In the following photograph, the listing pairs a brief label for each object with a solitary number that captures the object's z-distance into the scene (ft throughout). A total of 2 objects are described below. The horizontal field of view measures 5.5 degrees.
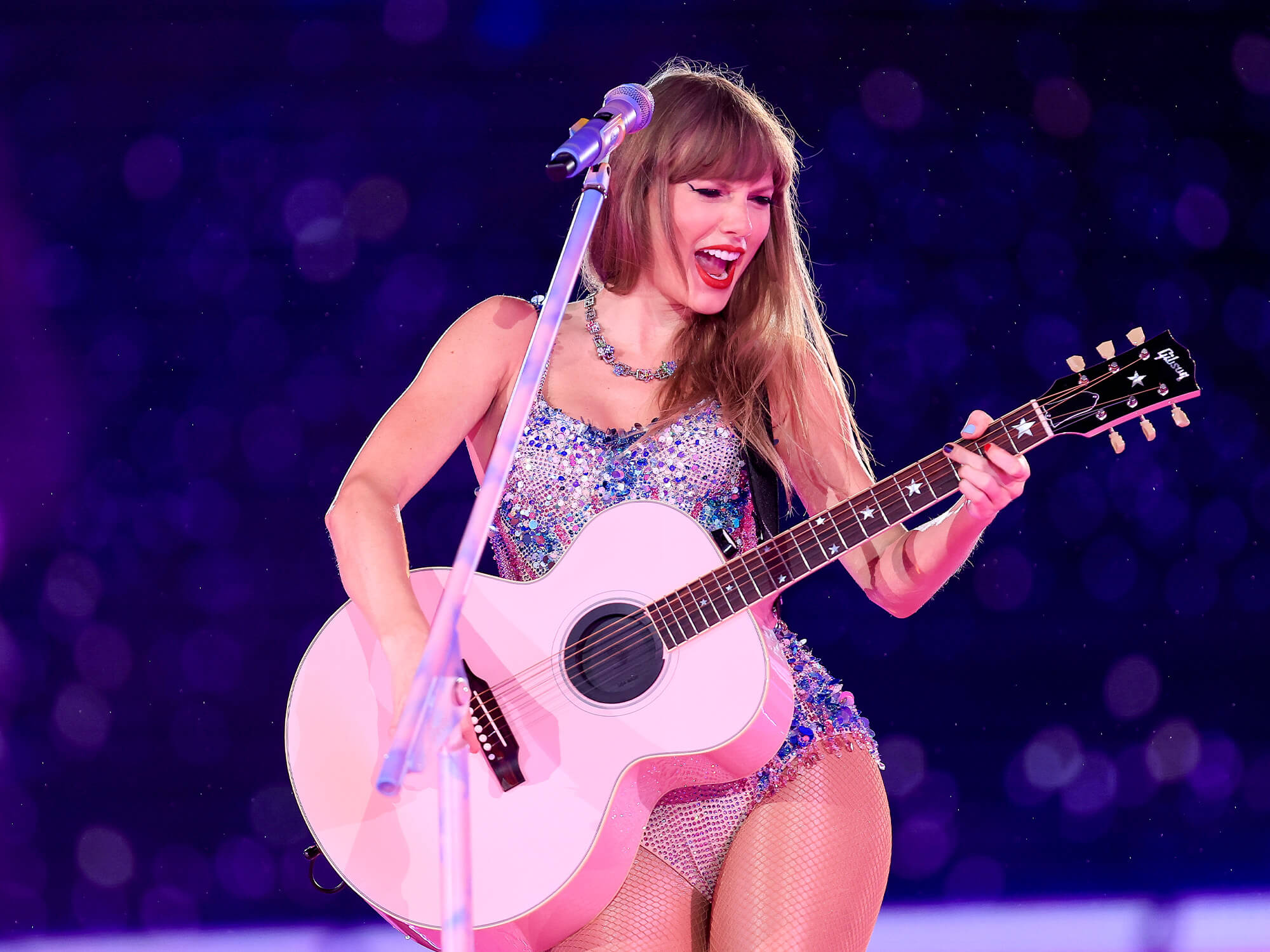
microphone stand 41.47
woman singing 43.06
